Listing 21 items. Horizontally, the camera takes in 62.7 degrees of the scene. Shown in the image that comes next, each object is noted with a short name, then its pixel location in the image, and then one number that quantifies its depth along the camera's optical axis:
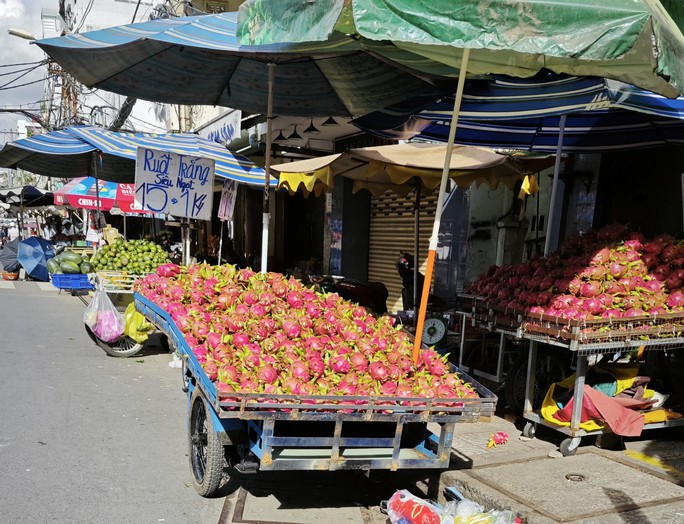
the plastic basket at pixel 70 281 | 10.13
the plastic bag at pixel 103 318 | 7.60
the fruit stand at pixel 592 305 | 4.34
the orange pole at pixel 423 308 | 3.78
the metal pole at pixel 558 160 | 5.74
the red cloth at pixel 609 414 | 4.37
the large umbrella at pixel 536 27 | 2.78
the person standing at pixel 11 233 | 37.64
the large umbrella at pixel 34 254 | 18.42
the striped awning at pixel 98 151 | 8.61
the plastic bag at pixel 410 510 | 3.15
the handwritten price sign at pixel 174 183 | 7.20
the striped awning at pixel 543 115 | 4.64
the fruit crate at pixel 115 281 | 7.90
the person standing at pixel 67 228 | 27.21
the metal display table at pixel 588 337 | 4.25
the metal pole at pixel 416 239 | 7.17
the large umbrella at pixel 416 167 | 6.38
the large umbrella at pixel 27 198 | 22.11
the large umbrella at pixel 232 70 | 4.53
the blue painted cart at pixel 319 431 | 3.15
